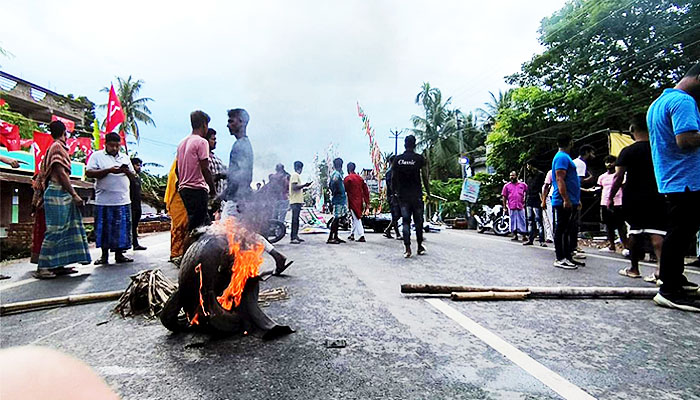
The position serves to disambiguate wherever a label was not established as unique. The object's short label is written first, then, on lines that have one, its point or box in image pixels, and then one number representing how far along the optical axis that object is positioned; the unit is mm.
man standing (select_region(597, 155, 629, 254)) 7000
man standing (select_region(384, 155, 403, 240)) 9547
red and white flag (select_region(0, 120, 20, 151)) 11505
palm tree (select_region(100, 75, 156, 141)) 37406
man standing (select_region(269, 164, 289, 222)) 8120
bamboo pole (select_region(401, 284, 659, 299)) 3451
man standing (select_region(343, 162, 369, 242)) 9023
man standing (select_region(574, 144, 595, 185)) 6844
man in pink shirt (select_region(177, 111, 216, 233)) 4191
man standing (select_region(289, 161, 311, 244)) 8906
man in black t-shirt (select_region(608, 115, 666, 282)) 4273
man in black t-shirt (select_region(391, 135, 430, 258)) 6570
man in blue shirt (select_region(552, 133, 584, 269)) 5340
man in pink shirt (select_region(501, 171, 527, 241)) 10062
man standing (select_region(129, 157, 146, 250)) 7051
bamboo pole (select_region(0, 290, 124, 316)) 3131
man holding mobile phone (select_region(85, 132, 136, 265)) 5449
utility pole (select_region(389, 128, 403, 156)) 35838
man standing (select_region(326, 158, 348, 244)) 9097
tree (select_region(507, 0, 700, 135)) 15664
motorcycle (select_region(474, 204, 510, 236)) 12516
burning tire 2463
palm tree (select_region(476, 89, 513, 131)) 36322
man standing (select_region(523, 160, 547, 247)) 8648
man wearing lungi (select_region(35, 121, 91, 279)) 4574
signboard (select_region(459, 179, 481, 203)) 15531
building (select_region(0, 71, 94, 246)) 11350
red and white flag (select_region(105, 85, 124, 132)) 10797
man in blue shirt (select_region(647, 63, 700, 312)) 3203
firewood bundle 3049
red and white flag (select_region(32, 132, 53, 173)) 10711
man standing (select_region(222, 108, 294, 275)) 3923
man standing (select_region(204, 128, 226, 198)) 4762
